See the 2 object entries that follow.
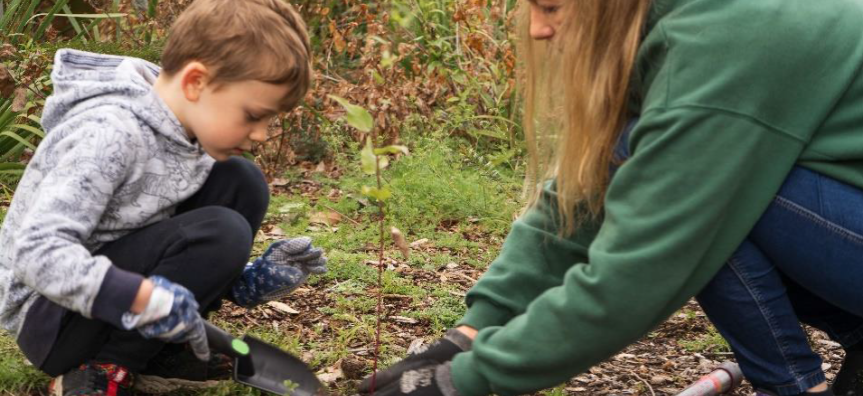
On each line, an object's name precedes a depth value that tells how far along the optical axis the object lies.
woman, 1.85
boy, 2.10
